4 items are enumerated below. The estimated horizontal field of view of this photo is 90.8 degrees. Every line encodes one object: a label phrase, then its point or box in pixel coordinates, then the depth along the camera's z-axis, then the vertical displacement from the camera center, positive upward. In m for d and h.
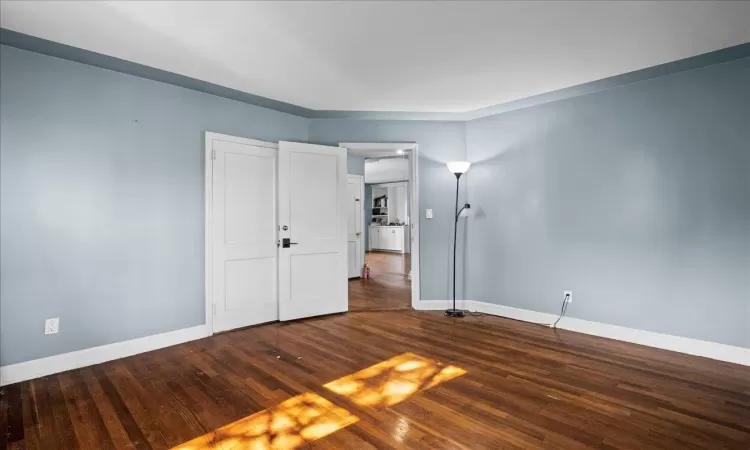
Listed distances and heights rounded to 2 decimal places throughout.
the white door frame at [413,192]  4.95 +0.37
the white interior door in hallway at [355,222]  7.27 -0.05
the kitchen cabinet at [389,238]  12.41 -0.62
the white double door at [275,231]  4.00 -0.13
